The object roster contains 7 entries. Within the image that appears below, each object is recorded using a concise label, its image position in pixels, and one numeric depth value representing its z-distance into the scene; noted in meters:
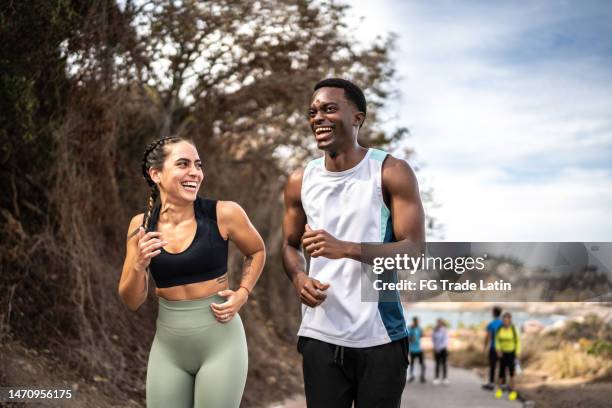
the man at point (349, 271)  3.73
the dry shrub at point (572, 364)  17.02
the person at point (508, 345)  14.04
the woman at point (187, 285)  4.03
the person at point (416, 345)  16.61
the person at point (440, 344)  16.92
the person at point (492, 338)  14.68
